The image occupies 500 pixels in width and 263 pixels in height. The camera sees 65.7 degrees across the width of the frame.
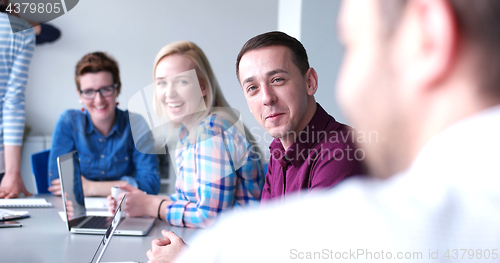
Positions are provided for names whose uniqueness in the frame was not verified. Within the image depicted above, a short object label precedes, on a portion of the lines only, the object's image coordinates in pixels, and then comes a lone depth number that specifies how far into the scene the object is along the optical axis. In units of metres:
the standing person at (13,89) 1.78
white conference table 0.96
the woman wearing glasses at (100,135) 2.07
